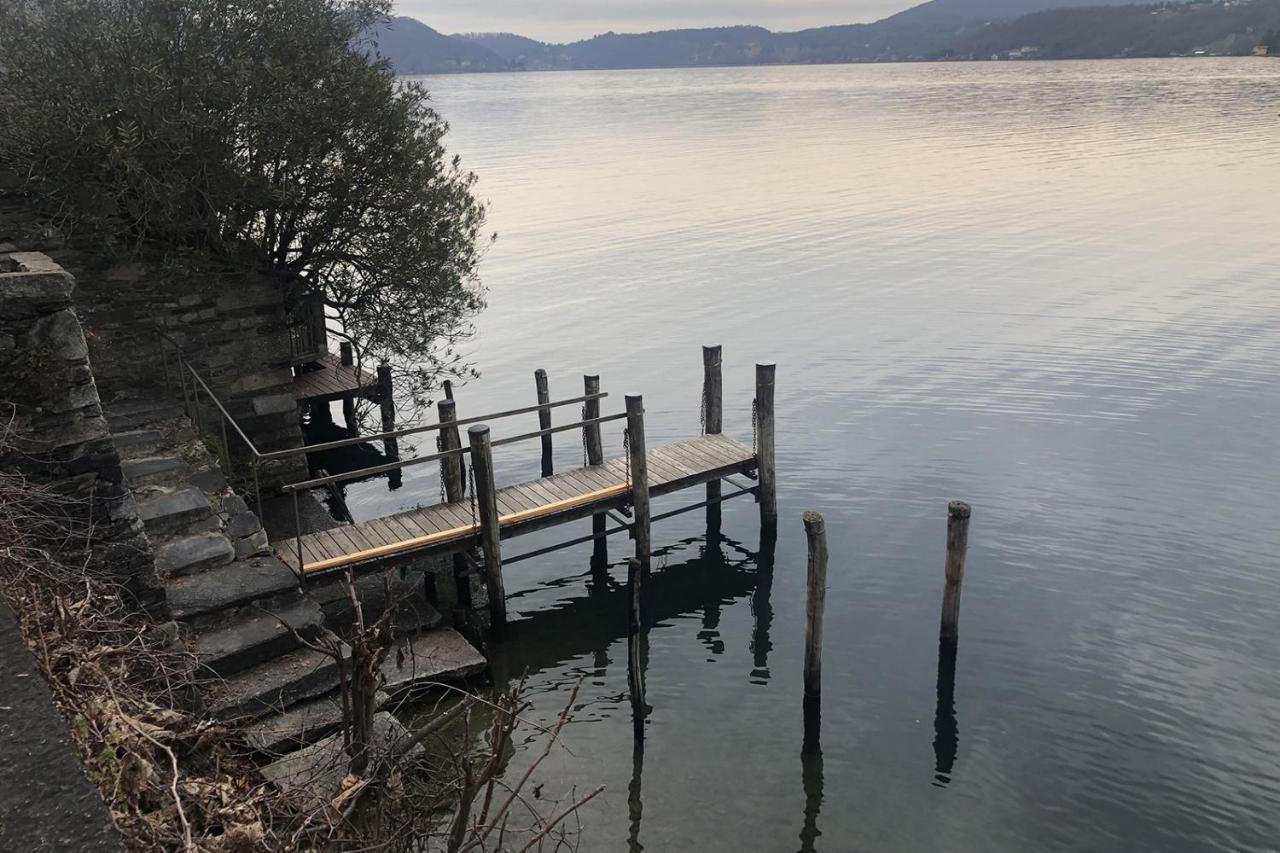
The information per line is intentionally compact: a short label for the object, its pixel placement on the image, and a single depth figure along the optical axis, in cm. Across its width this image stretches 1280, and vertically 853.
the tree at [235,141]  1443
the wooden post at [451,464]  1553
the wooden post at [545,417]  2034
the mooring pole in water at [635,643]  1213
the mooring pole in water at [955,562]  1217
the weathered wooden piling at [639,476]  1487
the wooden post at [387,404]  2292
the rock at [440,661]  1262
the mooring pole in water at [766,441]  1620
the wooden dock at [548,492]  1332
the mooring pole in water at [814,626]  1195
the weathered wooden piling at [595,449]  1747
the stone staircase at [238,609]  994
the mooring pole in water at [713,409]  1748
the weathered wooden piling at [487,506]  1335
